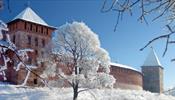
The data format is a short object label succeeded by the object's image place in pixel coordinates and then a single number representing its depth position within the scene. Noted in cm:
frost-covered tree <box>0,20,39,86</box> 2157
